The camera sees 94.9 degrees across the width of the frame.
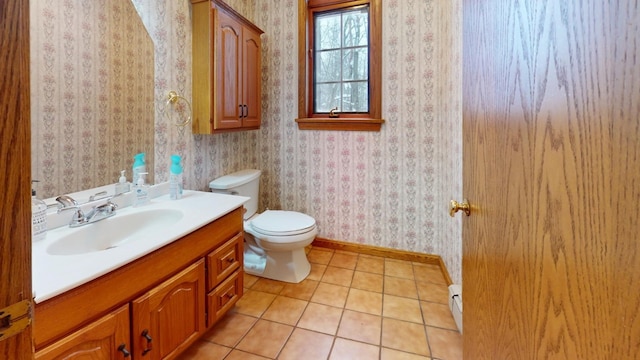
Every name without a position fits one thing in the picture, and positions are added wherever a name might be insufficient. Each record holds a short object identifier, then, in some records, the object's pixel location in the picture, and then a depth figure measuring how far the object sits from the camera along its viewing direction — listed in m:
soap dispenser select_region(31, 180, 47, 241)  1.04
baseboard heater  1.61
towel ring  1.79
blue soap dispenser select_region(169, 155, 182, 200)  1.64
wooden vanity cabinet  0.81
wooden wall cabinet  1.89
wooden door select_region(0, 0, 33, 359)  0.33
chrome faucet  1.19
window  2.44
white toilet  1.99
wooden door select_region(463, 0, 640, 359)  0.31
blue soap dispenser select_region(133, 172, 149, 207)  1.49
